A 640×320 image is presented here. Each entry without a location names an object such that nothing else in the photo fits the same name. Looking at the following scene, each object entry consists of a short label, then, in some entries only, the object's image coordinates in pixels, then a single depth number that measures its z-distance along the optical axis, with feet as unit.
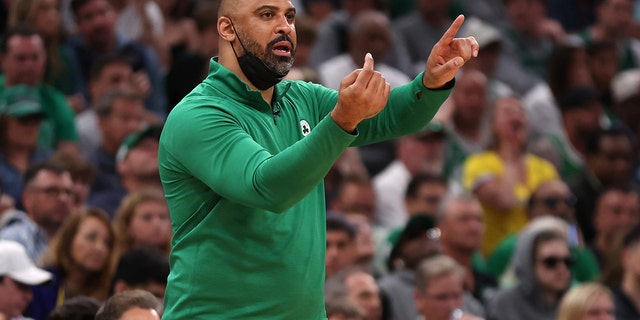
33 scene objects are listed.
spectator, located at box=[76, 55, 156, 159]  60.08
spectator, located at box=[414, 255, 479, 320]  47.03
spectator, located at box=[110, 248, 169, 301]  41.06
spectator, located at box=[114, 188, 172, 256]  47.55
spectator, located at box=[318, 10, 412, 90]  67.82
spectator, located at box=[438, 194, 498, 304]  53.83
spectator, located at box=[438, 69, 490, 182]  64.64
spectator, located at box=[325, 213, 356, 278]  50.52
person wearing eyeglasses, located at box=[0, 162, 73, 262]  50.06
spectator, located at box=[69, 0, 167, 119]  65.05
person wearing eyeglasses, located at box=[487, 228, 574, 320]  51.06
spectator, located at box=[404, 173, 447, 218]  58.03
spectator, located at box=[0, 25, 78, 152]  57.93
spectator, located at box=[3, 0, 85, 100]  61.77
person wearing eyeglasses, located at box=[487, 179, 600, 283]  56.90
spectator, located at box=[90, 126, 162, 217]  53.88
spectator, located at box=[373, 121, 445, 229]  61.16
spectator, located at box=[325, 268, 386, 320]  46.11
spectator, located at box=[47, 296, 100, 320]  35.42
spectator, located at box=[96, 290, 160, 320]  30.81
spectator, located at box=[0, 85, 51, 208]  54.34
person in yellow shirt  60.18
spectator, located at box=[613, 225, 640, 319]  51.80
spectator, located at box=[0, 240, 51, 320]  39.88
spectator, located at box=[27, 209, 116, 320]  45.42
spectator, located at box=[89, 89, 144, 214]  57.82
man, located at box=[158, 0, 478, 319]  22.09
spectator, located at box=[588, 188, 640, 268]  60.95
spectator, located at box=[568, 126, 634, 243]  64.69
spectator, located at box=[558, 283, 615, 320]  46.96
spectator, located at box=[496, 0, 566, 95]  76.64
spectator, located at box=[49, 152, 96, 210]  51.65
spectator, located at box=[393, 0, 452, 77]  74.74
